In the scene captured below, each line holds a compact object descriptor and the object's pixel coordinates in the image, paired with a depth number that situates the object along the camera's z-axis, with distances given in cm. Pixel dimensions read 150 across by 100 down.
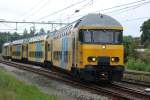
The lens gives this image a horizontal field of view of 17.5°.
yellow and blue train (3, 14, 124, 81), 2222
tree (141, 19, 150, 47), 9002
